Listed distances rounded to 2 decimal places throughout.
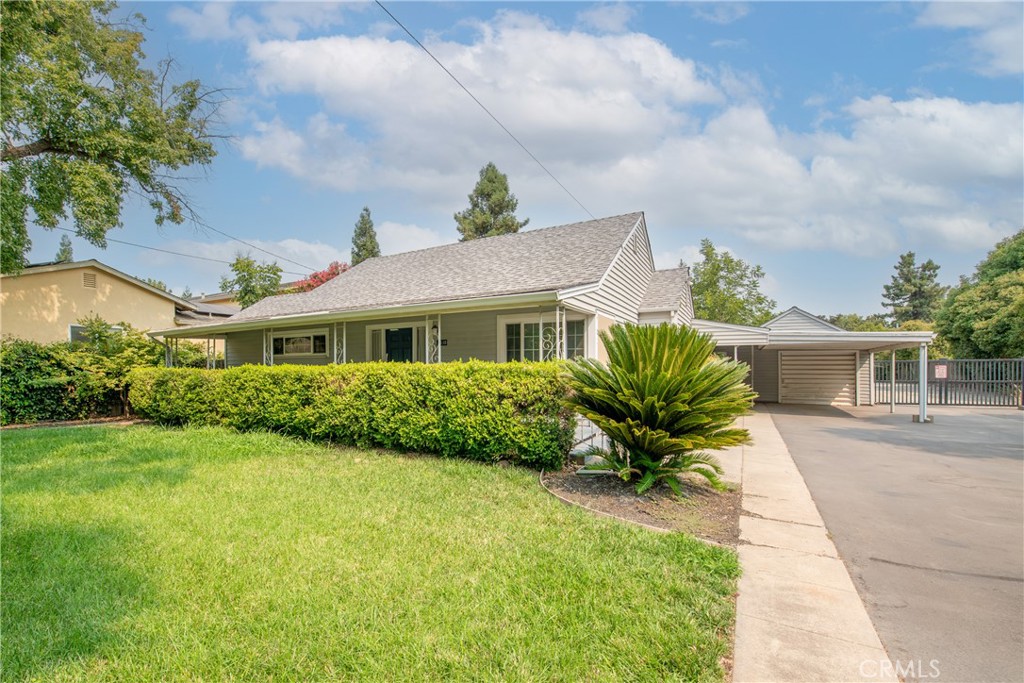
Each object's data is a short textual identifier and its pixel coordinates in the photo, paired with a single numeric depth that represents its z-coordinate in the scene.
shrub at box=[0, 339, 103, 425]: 11.77
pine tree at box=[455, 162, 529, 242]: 29.95
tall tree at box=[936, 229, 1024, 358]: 20.81
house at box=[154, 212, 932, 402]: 10.00
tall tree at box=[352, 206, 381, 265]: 31.83
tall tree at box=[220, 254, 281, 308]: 22.64
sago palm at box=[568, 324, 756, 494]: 4.95
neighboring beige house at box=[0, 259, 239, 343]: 13.66
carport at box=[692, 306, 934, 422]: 16.55
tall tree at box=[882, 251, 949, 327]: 51.38
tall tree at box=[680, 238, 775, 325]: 28.12
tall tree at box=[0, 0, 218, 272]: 11.24
